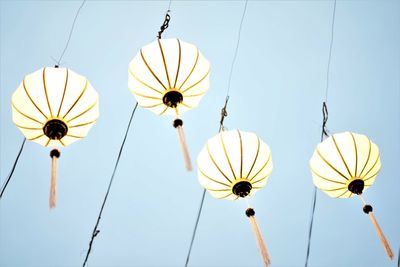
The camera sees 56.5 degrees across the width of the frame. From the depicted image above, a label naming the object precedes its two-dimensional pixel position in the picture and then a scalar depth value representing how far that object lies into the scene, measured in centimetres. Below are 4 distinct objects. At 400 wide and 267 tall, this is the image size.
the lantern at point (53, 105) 416
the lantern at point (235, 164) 457
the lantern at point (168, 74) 433
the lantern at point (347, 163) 481
